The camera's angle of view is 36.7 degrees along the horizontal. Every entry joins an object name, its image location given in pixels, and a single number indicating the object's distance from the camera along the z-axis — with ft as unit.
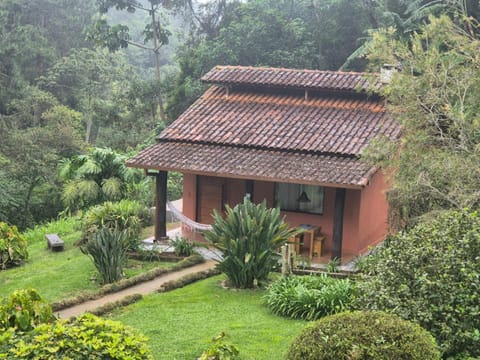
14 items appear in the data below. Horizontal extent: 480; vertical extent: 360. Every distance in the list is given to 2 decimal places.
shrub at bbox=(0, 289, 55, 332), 25.27
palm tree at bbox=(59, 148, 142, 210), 70.49
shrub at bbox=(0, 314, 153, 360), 21.89
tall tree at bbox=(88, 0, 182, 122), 121.29
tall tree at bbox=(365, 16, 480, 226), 42.91
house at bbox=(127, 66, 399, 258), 53.52
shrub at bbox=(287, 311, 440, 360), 22.33
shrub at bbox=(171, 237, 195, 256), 53.83
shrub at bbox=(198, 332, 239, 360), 28.35
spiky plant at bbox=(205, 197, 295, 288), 43.19
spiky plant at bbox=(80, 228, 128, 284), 45.85
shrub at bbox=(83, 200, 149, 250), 56.90
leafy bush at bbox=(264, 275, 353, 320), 36.45
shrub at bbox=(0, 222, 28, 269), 54.70
